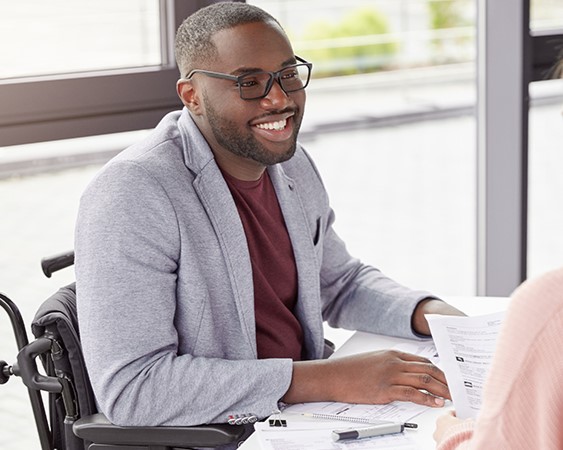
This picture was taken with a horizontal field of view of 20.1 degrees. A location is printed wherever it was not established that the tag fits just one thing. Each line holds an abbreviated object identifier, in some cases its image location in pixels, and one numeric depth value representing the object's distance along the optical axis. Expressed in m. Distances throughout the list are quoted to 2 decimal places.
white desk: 2.47
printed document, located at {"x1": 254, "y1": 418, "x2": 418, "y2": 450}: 2.44
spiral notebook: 2.55
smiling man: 2.61
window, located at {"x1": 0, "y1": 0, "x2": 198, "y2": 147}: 3.11
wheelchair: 2.59
